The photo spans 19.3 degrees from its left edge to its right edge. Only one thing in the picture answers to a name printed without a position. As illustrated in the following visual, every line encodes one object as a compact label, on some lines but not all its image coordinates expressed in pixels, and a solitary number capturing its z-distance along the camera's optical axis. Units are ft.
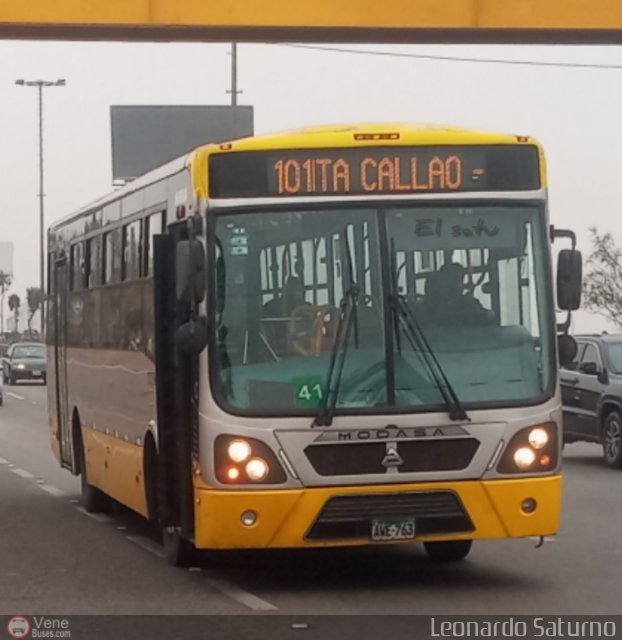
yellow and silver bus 37.50
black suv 74.64
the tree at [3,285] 472.32
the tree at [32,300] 432.50
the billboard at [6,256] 440.45
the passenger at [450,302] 38.34
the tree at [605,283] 241.96
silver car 216.74
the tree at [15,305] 413.18
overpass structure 52.13
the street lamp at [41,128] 297.94
